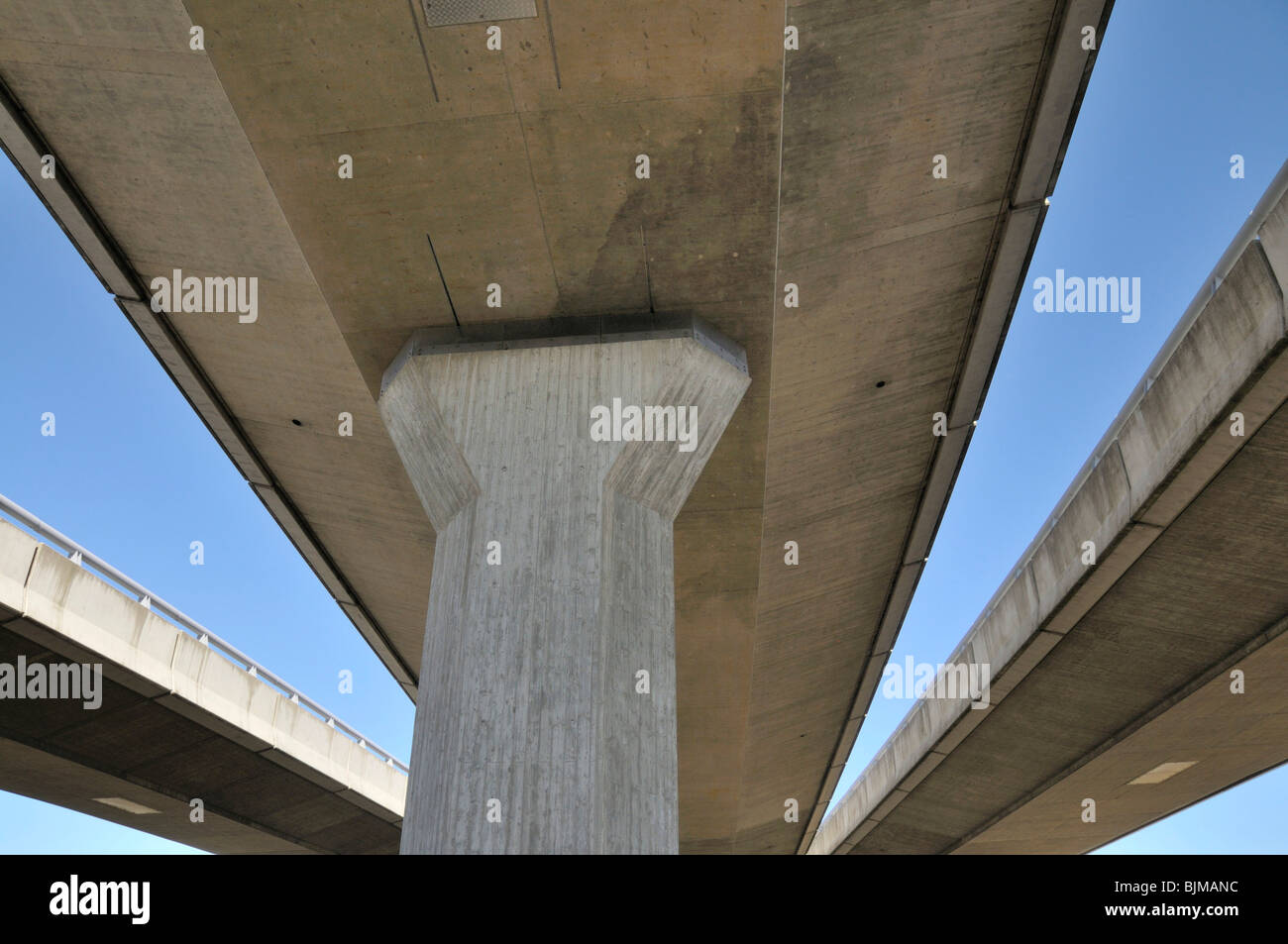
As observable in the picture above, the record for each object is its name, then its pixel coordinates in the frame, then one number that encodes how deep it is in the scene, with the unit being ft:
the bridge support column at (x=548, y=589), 23.21
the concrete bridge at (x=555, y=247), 23.54
